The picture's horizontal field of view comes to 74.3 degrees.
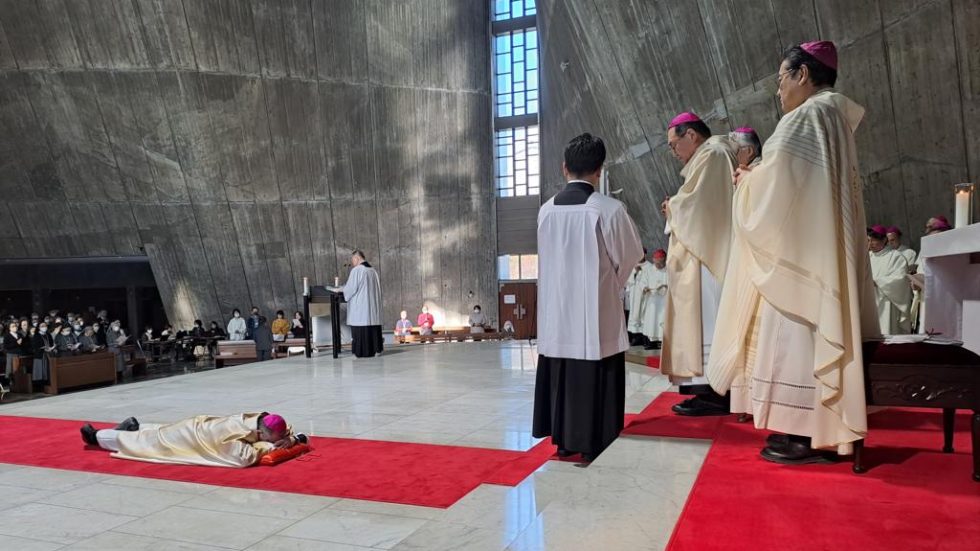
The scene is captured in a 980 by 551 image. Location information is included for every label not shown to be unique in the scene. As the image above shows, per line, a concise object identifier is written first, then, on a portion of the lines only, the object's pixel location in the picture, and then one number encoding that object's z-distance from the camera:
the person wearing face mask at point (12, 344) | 10.85
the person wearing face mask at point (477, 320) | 16.01
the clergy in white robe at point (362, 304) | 9.82
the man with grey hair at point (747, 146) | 3.46
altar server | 3.09
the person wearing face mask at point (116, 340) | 12.38
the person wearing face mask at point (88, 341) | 11.94
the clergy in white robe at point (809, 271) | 2.24
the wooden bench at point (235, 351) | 14.05
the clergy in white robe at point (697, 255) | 3.58
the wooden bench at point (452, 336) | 15.36
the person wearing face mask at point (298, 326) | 15.40
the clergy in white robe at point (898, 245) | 5.82
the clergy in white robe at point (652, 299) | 9.00
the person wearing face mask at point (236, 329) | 15.71
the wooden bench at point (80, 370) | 10.62
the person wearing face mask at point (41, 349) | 10.80
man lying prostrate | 3.76
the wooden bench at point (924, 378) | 2.12
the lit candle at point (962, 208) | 3.53
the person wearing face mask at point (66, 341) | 12.09
